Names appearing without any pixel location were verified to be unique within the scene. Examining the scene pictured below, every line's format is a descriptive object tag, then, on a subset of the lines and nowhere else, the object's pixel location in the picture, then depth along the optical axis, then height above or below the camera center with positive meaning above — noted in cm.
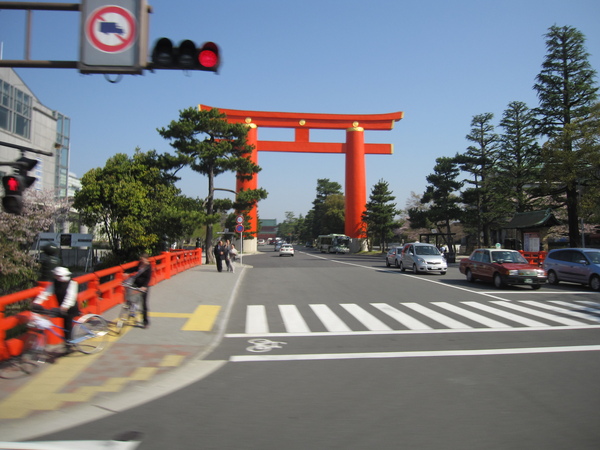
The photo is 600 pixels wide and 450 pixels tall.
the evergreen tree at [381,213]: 6153 +415
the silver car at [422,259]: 2406 -75
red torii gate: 5444 +1355
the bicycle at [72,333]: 625 -137
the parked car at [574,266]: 1731 -78
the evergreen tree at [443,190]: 4731 +572
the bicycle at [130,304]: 921 -125
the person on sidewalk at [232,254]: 2442 -63
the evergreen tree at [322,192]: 11419 +1330
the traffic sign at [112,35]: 611 +272
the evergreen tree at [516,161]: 4347 +815
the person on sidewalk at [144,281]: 932 -80
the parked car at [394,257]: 2934 -81
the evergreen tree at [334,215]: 9400 +583
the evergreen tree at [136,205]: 2641 +213
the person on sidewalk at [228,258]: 2391 -80
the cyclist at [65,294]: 700 -81
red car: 1673 -90
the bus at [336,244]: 6588 -5
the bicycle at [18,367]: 599 -167
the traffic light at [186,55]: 582 +234
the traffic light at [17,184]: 640 +78
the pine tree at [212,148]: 3005 +622
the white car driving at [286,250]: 5387 -81
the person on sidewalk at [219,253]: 2349 -54
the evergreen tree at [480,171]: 4534 +735
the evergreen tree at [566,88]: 3372 +1165
